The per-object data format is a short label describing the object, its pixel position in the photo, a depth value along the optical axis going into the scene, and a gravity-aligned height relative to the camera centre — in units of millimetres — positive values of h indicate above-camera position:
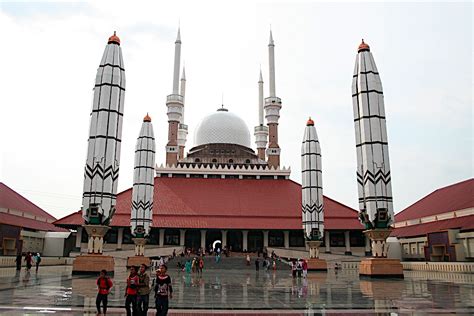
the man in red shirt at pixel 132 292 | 9062 -779
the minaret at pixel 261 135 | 69062 +18721
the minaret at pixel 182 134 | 68688 +18674
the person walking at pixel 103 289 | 10039 -801
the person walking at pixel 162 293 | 8766 -773
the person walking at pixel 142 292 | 9102 -794
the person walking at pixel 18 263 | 26594 -607
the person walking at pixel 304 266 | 28848 -788
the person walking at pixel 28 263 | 27634 -616
